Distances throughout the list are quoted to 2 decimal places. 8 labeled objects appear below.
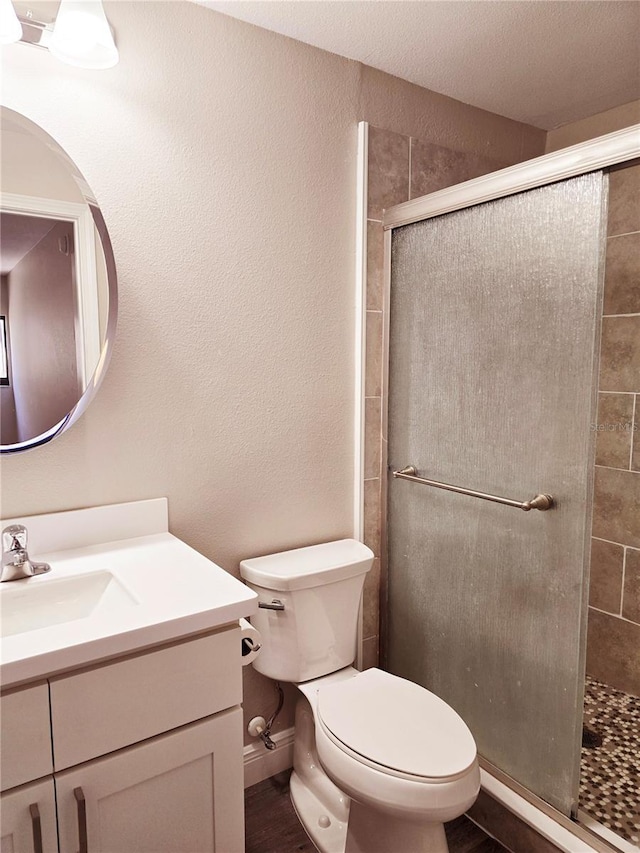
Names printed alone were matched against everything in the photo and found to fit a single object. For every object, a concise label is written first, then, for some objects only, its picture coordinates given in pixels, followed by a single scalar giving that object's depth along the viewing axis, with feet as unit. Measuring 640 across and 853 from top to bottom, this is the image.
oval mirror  4.43
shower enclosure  4.76
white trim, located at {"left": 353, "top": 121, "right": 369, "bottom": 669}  6.25
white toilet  4.19
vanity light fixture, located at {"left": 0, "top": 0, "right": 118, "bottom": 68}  4.22
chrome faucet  4.25
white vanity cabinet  3.32
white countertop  3.23
